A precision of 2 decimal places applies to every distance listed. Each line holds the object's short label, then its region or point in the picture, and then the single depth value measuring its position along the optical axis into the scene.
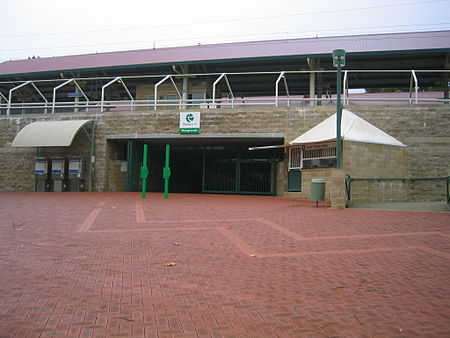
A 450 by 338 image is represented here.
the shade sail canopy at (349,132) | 14.23
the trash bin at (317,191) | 12.09
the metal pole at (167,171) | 15.07
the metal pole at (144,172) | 15.46
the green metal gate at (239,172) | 20.25
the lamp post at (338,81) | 11.30
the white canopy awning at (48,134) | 18.47
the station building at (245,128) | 15.34
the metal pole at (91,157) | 19.84
